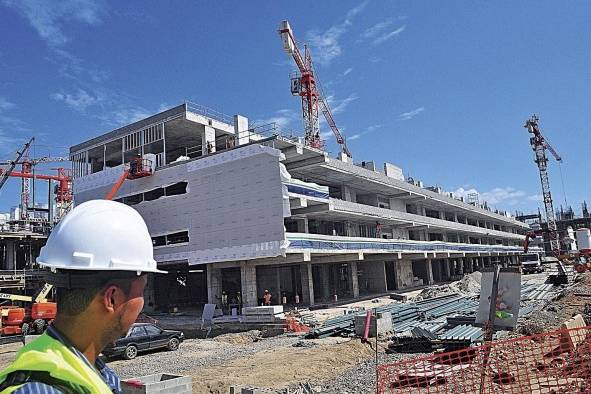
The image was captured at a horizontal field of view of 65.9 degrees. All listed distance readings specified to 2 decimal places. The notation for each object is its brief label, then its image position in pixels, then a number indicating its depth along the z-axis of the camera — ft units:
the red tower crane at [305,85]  181.37
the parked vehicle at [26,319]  82.07
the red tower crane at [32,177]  218.18
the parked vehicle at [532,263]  168.08
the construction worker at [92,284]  4.91
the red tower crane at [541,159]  314.96
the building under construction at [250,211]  93.40
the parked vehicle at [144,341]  54.24
